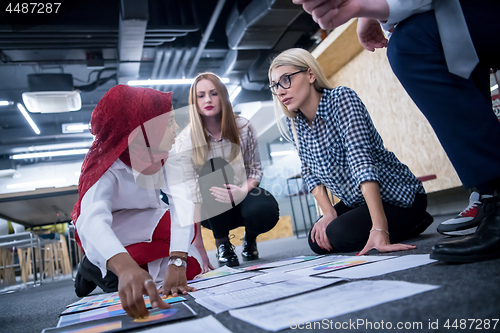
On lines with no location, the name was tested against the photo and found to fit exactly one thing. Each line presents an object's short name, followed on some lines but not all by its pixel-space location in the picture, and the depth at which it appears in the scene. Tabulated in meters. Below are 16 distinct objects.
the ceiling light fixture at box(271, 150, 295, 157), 10.02
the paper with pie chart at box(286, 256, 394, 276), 0.88
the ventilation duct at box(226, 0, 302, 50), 3.72
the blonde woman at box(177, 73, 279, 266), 1.80
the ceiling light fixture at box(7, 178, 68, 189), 10.06
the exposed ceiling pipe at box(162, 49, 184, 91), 5.11
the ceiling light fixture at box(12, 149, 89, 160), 8.74
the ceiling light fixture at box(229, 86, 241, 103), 6.05
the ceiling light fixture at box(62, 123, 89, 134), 6.75
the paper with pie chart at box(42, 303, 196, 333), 0.57
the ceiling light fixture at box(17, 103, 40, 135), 6.07
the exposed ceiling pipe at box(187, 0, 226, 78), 4.21
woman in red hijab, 0.73
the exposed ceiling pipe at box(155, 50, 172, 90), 5.13
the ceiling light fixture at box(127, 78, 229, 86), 5.11
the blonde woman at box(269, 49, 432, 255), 1.28
